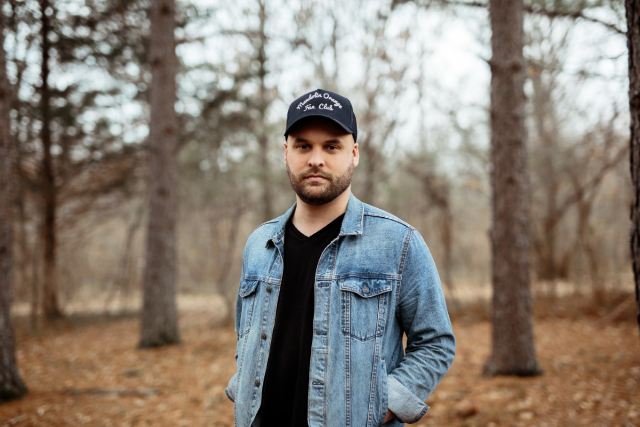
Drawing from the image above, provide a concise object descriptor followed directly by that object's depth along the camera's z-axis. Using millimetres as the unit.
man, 1883
